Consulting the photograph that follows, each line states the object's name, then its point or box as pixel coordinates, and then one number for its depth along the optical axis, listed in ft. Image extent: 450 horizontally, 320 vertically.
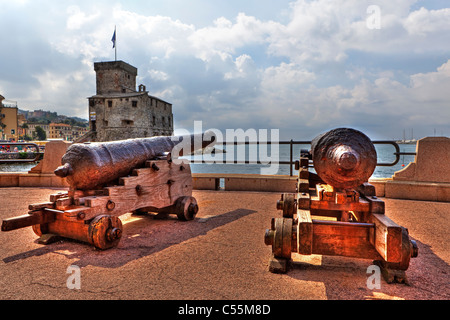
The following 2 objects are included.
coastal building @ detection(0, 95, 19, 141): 201.42
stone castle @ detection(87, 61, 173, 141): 162.40
